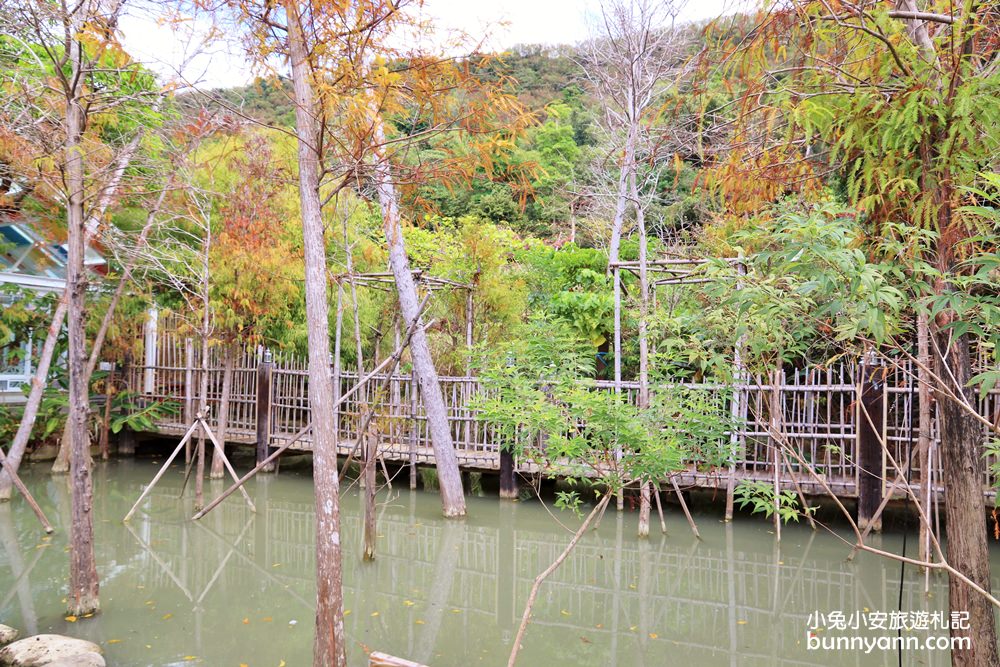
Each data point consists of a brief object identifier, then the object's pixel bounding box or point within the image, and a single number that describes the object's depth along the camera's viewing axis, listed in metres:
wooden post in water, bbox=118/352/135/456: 12.40
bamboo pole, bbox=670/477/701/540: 6.97
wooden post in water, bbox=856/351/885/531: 7.04
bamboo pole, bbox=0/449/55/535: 7.09
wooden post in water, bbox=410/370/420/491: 9.37
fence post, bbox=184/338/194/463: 9.73
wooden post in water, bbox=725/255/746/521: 6.57
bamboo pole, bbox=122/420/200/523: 7.84
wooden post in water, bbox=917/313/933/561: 5.46
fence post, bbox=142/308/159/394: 12.69
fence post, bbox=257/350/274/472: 10.76
